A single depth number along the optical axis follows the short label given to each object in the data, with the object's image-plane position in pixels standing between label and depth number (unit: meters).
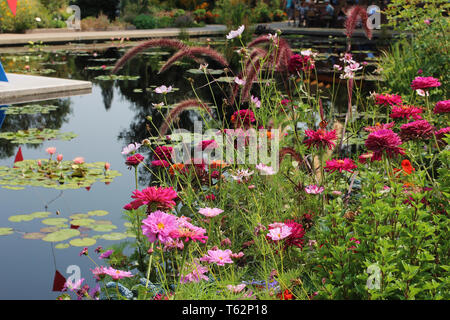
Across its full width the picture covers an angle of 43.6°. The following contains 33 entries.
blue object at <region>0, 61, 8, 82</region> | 7.33
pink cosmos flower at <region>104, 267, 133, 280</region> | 1.64
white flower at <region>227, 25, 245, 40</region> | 2.63
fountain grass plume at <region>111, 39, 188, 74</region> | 2.50
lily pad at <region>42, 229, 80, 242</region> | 3.08
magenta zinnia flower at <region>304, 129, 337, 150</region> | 2.26
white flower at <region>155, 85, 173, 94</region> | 2.64
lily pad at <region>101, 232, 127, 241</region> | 3.07
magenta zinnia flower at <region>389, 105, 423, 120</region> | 2.59
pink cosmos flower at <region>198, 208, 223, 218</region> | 1.93
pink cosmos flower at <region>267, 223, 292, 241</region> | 1.87
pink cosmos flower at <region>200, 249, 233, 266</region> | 1.83
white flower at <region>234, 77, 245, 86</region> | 2.83
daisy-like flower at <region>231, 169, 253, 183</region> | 2.29
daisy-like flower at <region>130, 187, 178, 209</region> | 1.79
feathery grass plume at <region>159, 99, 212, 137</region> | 2.54
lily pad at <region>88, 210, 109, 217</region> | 3.50
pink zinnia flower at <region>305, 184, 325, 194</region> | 2.24
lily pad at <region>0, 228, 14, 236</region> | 3.21
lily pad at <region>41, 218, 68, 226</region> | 3.34
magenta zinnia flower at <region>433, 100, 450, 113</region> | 2.29
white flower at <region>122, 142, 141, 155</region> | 2.29
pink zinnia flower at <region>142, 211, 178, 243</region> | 1.56
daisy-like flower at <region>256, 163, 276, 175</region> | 2.09
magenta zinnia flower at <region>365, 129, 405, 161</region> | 1.84
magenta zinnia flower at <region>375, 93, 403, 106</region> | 2.76
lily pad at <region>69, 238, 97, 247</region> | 3.01
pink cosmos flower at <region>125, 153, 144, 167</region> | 2.38
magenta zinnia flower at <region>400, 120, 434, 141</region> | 2.03
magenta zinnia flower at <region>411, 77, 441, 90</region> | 2.50
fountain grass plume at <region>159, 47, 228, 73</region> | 2.55
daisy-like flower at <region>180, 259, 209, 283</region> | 1.95
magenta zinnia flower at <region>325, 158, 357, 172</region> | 2.22
